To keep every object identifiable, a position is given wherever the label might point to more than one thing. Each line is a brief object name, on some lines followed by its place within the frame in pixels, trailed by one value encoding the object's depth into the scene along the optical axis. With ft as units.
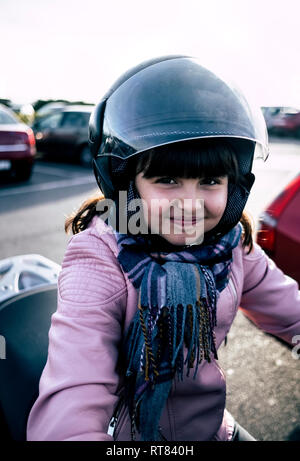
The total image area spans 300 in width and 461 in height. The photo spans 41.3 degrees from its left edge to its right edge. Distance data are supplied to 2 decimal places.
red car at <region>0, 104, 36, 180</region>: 27.32
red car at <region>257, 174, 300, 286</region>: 8.15
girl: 3.50
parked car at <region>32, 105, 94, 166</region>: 37.19
